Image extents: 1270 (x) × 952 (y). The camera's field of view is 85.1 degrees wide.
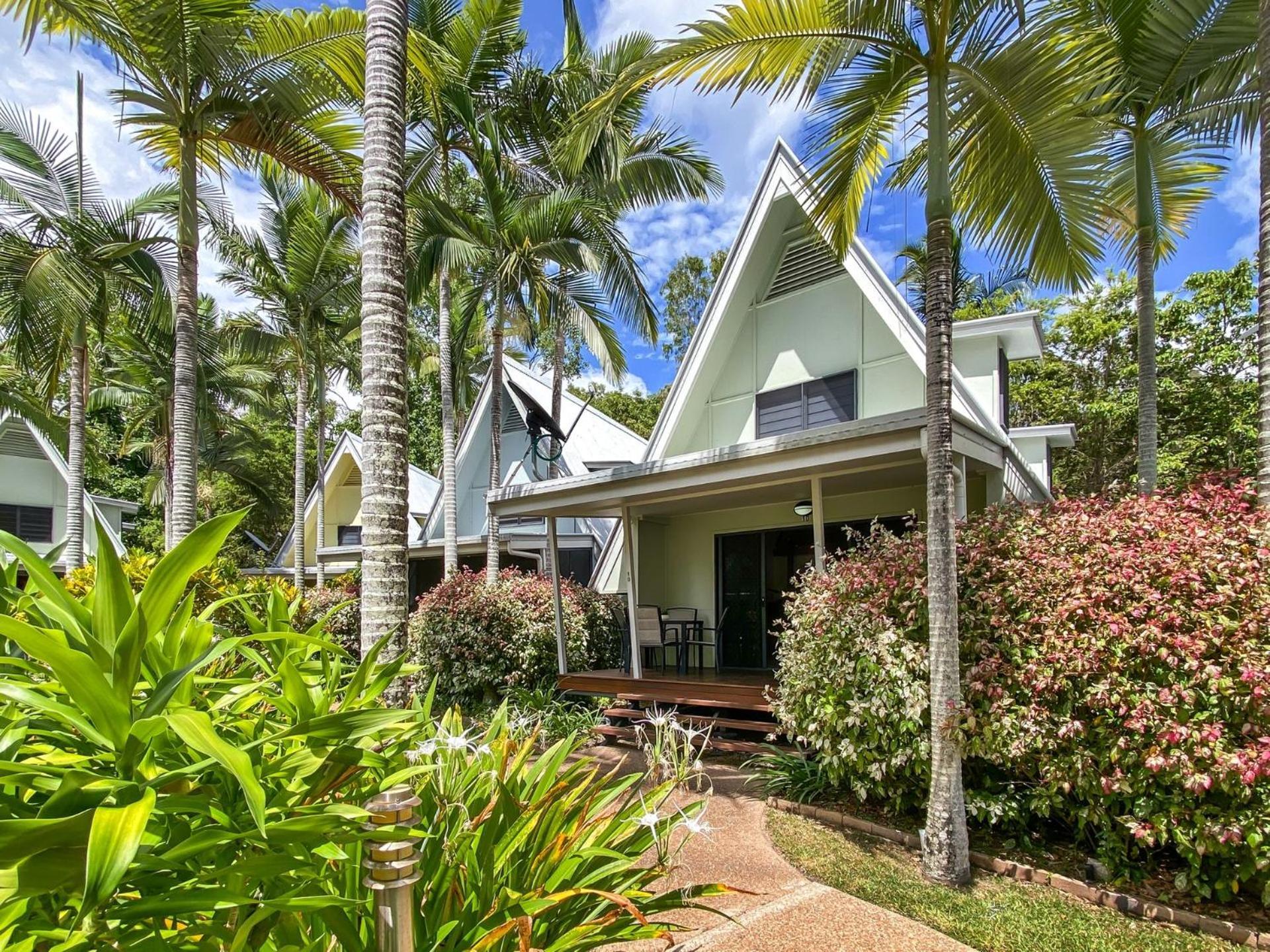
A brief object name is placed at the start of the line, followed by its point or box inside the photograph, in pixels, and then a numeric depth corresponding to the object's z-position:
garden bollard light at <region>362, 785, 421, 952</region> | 1.79
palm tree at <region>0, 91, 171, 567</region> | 11.62
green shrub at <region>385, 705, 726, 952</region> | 2.32
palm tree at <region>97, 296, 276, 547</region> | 22.17
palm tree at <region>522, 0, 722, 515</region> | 13.64
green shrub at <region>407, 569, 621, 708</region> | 11.70
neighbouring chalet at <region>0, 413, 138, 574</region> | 20.38
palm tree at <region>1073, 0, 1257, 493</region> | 7.20
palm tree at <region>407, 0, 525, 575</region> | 12.77
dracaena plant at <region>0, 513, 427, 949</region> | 1.46
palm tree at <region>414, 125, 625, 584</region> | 12.95
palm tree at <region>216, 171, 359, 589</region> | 18.34
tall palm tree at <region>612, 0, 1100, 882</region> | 5.31
